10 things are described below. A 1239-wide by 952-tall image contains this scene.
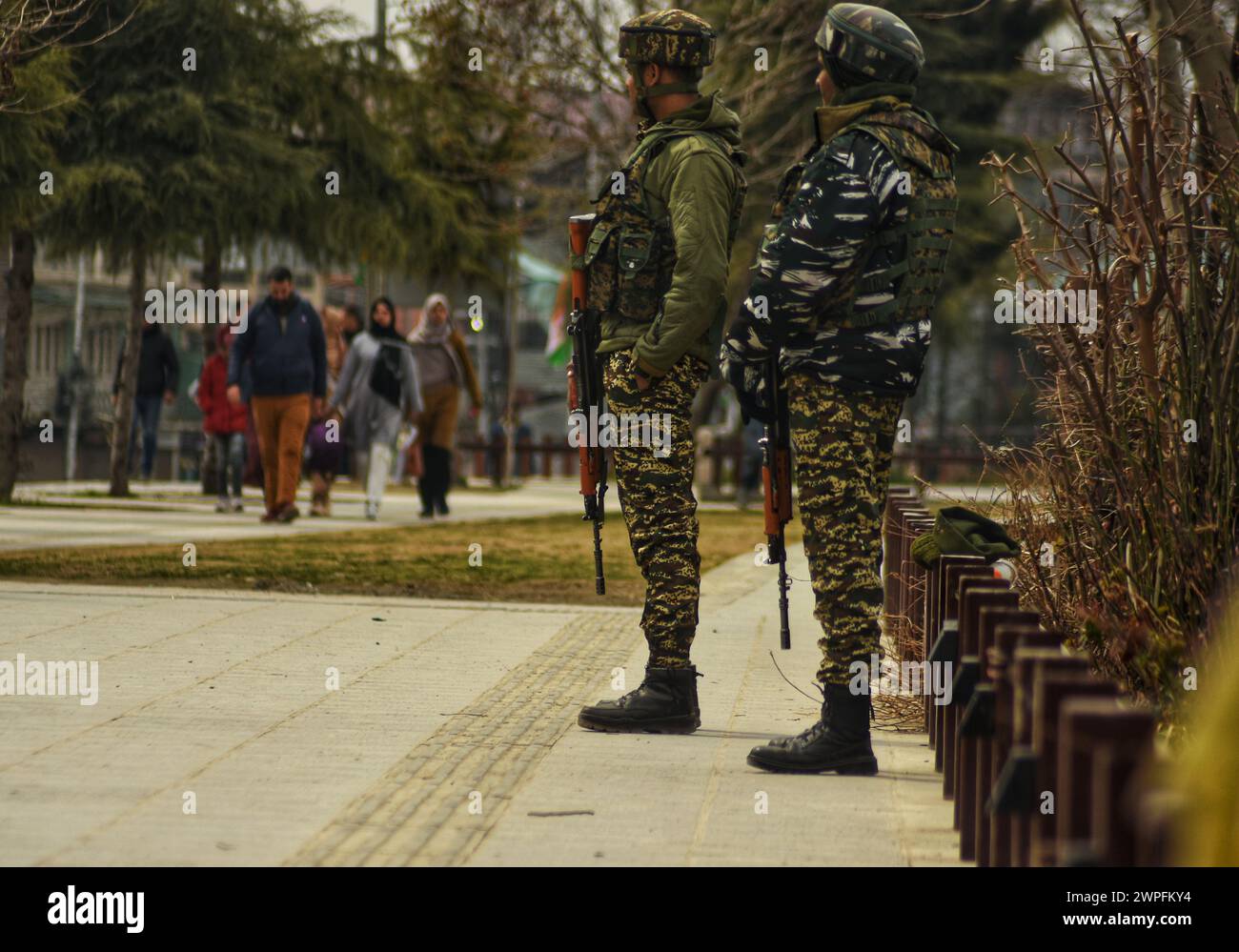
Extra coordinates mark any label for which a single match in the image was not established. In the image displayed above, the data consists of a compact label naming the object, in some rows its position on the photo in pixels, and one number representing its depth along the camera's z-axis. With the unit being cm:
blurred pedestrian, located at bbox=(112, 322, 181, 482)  2045
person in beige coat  1549
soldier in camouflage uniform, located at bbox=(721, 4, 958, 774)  475
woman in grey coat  1512
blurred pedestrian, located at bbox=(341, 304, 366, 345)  1775
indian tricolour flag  2872
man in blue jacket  1375
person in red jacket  1641
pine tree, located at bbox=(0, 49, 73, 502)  1330
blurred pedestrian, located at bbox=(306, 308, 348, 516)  1561
